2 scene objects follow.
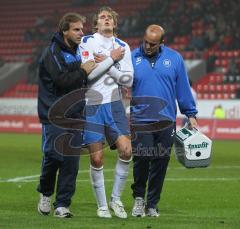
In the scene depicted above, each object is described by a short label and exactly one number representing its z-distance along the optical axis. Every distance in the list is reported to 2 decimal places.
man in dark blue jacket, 16.73
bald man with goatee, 17.62
